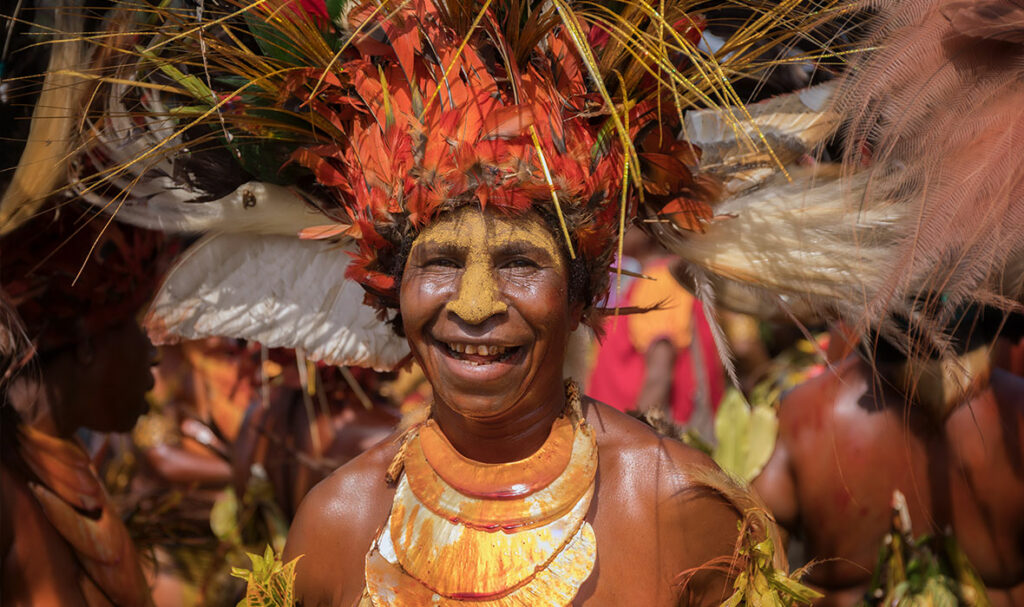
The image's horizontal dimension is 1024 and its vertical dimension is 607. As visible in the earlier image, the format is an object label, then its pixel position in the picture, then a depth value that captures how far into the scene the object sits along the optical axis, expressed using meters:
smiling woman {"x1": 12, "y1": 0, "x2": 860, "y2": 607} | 2.05
